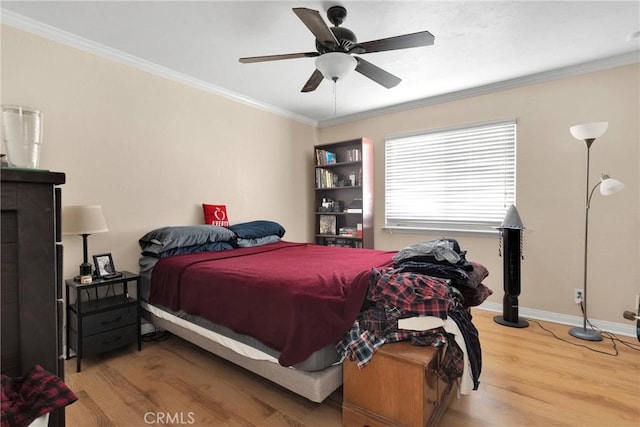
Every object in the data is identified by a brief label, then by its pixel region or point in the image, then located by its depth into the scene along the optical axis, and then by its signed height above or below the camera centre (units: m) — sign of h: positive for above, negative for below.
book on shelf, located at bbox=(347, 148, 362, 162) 4.21 +0.80
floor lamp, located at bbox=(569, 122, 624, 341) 2.56 +0.20
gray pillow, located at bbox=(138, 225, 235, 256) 2.67 -0.22
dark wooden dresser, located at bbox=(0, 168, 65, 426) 0.69 -0.13
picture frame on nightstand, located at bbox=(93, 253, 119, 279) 2.46 -0.43
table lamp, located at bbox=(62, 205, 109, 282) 2.24 -0.07
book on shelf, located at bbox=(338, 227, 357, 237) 4.28 -0.27
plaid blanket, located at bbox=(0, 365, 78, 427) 0.65 -0.40
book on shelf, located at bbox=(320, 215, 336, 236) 4.58 -0.17
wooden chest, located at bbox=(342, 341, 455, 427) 1.38 -0.85
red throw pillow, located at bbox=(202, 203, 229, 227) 3.35 -0.02
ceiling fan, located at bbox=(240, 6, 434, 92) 1.82 +1.05
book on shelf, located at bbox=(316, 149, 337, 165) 4.52 +0.82
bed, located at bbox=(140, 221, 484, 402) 1.60 -0.53
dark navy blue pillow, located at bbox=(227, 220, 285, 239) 3.29 -0.19
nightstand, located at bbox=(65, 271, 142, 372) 2.19 -0.79
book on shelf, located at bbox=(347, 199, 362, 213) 4.22 +0.09
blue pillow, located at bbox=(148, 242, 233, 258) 2.69 -0.34
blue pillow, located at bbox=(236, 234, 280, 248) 3.24 -0.31
